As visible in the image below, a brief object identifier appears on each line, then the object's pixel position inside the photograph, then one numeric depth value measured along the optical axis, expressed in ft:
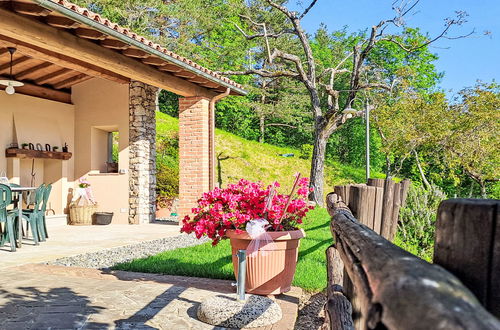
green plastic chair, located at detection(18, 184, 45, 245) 21.13
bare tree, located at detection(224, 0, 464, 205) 39.55
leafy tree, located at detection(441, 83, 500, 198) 48.82
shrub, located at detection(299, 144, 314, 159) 64.85
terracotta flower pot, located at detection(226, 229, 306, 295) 11.50
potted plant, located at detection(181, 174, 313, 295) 11.49
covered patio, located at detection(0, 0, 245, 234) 28.43
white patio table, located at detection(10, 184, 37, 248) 20.50
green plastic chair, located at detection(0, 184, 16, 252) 18.95
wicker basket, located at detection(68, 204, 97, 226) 31.89
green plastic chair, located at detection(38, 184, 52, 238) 21.57
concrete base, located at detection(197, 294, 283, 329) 9.82
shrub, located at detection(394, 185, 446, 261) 20.11
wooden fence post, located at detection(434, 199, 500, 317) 1.77
